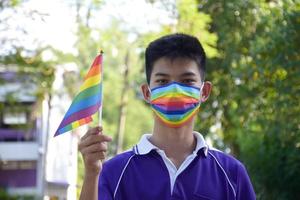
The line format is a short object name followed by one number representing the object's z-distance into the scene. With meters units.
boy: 3.65
